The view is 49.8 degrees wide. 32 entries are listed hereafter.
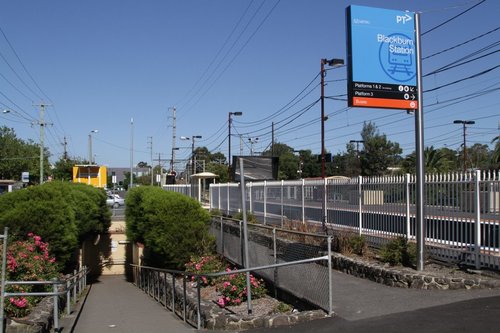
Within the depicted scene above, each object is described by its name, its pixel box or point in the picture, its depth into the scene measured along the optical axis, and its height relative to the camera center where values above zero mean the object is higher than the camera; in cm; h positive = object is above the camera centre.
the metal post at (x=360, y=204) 1414 -74
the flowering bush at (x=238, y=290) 1128 -239
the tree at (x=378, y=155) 7931 +318
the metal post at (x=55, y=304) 839 -198
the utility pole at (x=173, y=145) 7194 +438
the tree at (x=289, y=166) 10418 +212
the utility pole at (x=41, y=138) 5142 +380
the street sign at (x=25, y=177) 5451 +6
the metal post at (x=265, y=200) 2225 -98
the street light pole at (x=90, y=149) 7094 +389
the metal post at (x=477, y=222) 1009 -87
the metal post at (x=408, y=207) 1224 -70
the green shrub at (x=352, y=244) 1316 -168
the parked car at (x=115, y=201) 6548 -296
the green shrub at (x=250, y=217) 2097 -160
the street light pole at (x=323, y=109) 2834 +357
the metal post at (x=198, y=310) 988 -247
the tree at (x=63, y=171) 6335 +92
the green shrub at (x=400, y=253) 1120 -160
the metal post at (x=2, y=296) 648 -148
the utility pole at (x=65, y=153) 9476 +445
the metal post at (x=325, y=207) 1638 -93
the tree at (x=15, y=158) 7800 +291
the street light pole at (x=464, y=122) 5762 +579
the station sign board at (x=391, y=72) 1120 +221
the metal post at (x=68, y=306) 1254 -303
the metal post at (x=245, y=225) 963 -88
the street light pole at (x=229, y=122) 4759 +491
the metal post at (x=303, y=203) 1814 -88
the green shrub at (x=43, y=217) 1397 -105
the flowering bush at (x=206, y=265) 1430 -242
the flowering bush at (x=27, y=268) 934 -196
